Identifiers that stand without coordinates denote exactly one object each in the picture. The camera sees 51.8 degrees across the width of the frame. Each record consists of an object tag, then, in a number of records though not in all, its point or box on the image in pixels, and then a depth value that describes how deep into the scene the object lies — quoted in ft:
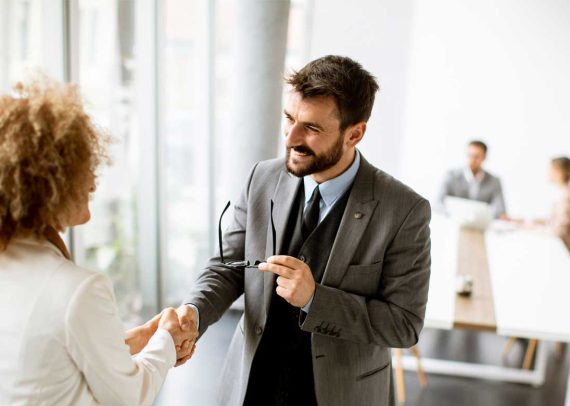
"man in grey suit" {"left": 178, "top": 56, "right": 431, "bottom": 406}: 5.56
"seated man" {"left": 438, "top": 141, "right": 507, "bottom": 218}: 19.84
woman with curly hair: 3.64
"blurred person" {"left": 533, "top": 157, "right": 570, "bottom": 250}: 18.16
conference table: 11.14
